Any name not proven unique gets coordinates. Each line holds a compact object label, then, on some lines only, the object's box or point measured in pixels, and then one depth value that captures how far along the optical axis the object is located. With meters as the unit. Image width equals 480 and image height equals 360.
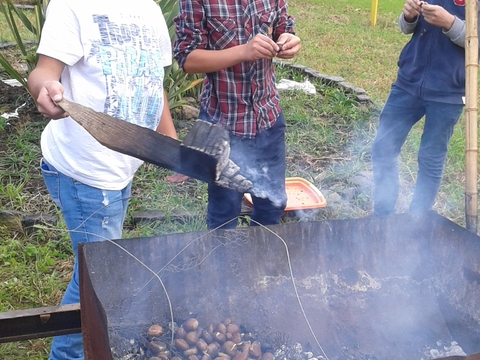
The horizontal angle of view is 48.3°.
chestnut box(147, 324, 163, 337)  2.04
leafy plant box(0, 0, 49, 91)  3.86
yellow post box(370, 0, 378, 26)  8.83
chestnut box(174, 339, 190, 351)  2.04
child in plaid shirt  2.35
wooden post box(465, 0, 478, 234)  2.29
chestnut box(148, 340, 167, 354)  2.00
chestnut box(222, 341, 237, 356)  2.05
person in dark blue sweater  2.88
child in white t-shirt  1.70
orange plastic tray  3.45
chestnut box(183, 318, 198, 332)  2.10
